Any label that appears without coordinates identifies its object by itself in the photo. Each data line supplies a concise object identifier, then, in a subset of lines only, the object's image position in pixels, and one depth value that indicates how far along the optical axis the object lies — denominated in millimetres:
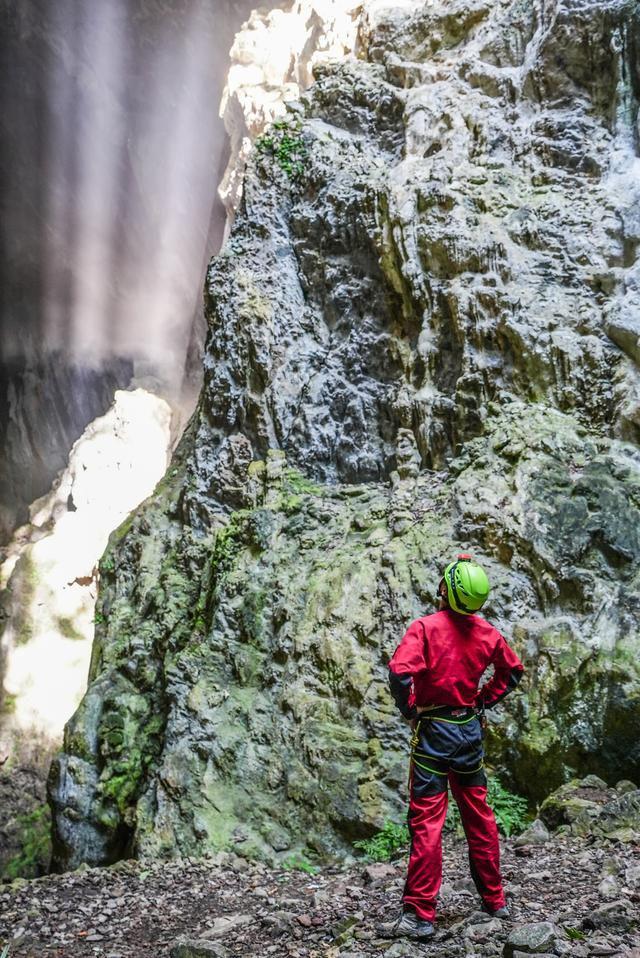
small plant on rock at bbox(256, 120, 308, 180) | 11711
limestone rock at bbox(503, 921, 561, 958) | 2621
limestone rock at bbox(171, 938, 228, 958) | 3273
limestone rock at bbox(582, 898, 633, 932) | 2875
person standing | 3426
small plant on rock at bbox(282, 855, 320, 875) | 5721
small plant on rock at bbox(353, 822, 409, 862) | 5742
